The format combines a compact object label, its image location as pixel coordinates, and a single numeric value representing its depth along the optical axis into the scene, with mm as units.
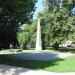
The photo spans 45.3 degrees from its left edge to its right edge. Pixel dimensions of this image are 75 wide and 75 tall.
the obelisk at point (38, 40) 16652
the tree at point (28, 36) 20369
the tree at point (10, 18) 7155
